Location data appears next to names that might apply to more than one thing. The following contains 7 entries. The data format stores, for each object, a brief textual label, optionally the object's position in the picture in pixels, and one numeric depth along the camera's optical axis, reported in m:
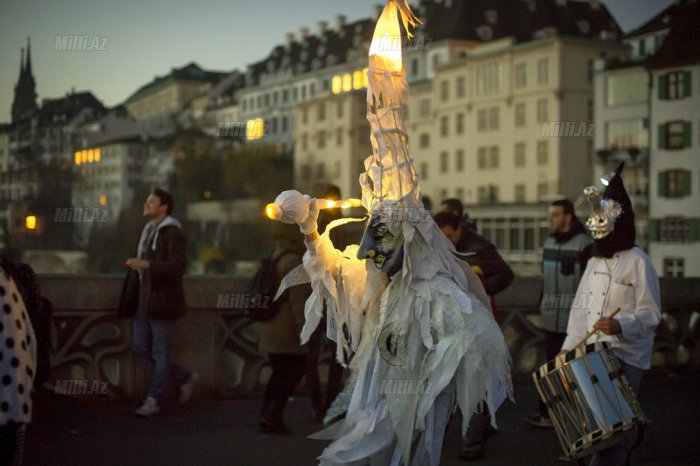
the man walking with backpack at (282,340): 9.12
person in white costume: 6.10
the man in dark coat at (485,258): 9.24
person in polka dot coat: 5.10
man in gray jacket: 9.87
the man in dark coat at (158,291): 9.83
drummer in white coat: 6.93
